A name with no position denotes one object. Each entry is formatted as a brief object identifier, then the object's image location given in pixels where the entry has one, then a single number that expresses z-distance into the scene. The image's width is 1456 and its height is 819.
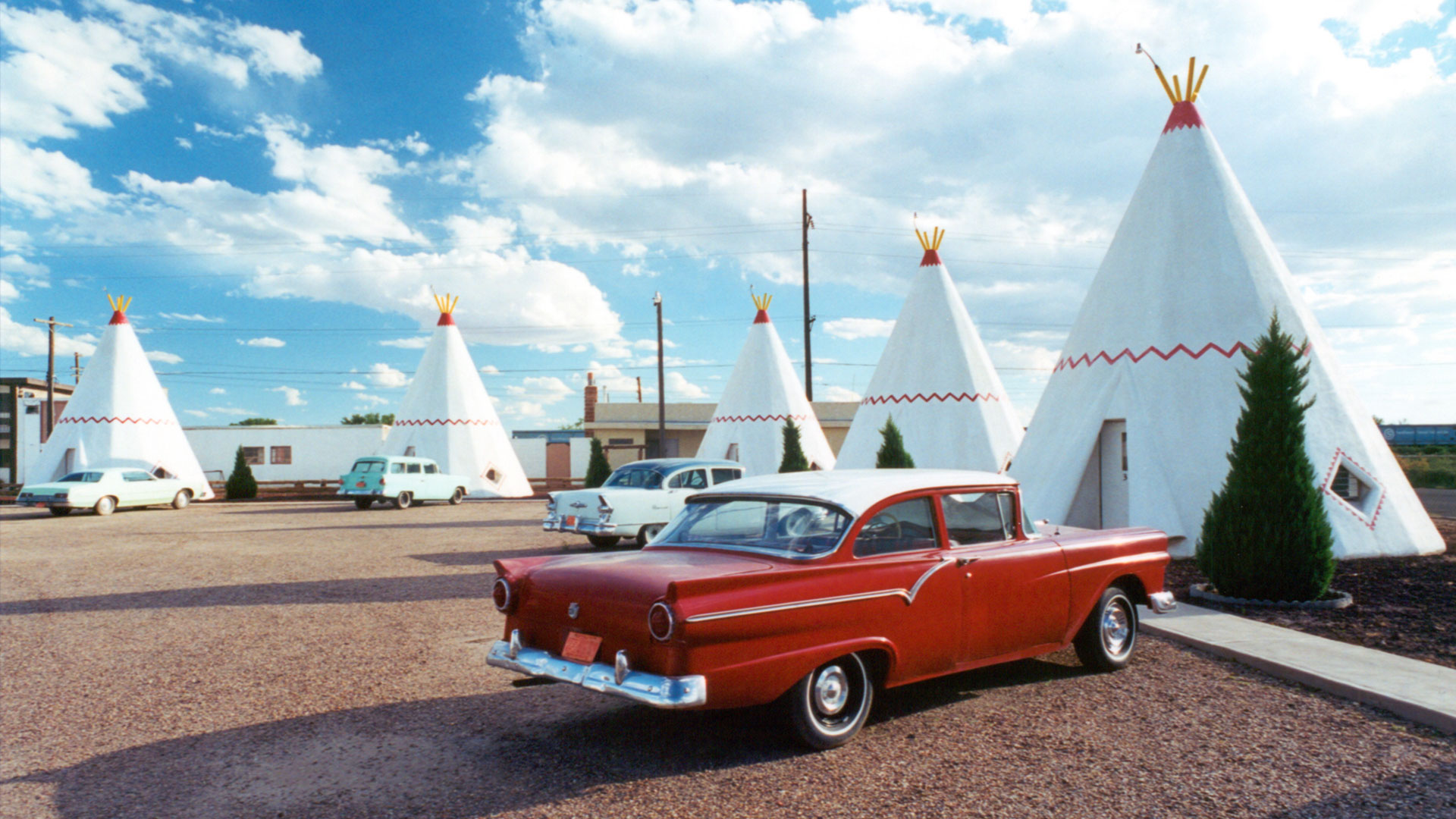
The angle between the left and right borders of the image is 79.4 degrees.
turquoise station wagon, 20.75
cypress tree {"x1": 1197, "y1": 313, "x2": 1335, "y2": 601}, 7.30
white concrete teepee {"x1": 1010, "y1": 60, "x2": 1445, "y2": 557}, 10.10
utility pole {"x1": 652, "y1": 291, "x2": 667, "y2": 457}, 27.09
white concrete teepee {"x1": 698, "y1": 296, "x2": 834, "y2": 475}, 24.20
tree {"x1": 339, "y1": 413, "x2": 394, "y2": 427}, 64.50
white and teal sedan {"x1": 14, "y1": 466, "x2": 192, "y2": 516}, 19.39
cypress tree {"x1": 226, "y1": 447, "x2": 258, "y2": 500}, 26.94
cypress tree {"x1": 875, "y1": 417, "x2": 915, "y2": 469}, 15.20
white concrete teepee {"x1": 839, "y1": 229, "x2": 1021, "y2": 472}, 17.41
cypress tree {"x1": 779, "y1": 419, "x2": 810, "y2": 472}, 19.30
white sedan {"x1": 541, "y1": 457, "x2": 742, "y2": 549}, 11.17
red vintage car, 3.52
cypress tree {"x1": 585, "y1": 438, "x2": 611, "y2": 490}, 25.19
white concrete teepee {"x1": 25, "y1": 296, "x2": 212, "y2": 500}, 24.17
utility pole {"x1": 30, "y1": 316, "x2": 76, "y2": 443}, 30.06
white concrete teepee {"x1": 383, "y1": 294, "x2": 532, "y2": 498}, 26.31
